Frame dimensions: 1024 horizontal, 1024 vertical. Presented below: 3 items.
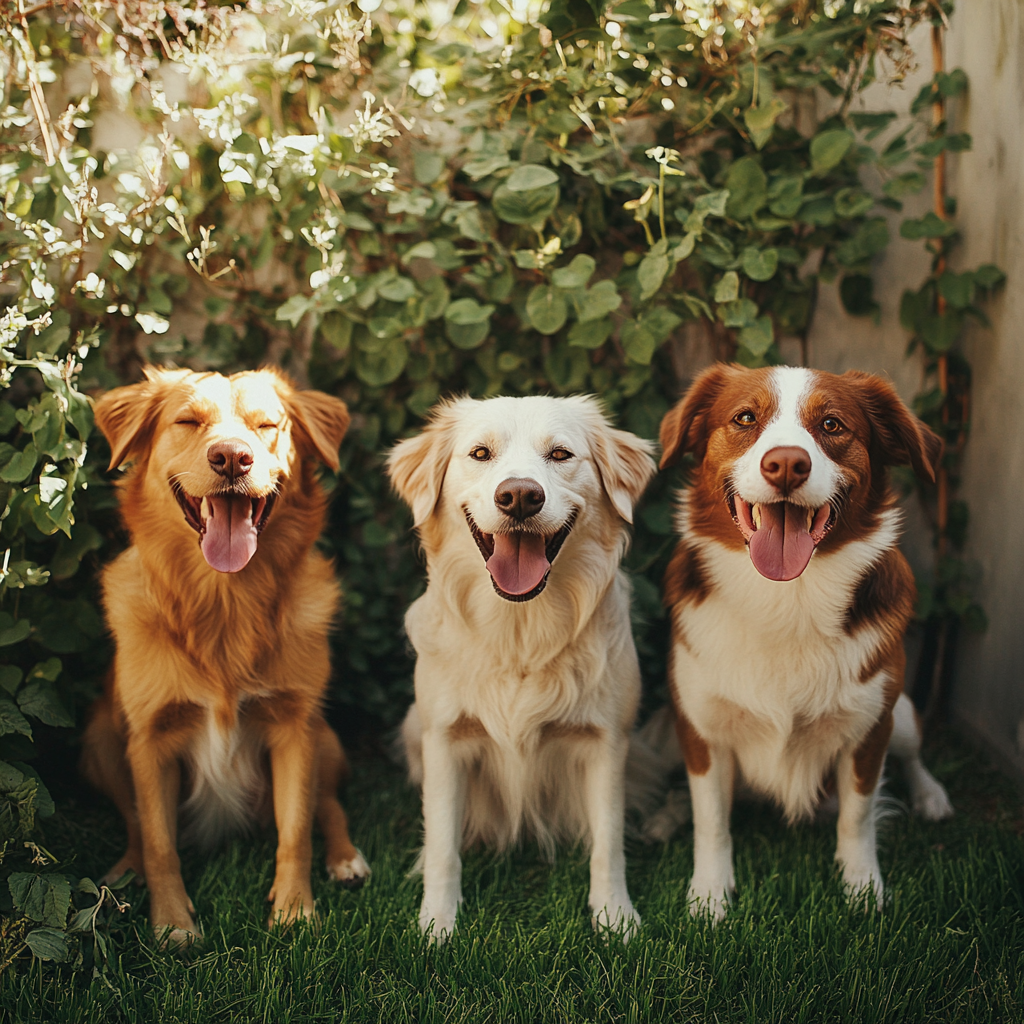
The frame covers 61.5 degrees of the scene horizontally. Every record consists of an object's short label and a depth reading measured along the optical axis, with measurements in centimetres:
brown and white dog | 226
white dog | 236
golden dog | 237
